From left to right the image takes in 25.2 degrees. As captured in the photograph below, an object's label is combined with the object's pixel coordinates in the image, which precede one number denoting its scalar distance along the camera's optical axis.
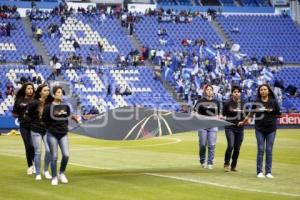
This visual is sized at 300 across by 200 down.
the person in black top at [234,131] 15.95
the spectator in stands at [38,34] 49.44
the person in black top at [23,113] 15.70
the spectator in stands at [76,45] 49.53
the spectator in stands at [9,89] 42.90
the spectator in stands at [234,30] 56.69
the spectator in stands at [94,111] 42.56
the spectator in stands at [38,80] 43.52
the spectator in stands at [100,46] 50.17
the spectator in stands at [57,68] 45.71
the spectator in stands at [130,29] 53.41
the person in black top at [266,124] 14.62
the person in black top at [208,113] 16.66
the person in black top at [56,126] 13.56
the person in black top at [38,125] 14.63
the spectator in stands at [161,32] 54.19
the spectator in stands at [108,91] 45.94
